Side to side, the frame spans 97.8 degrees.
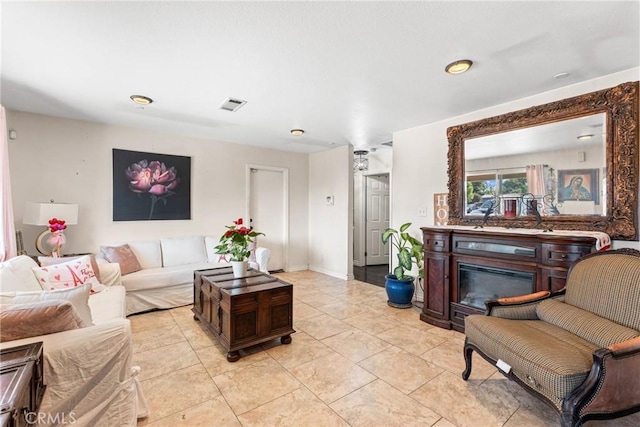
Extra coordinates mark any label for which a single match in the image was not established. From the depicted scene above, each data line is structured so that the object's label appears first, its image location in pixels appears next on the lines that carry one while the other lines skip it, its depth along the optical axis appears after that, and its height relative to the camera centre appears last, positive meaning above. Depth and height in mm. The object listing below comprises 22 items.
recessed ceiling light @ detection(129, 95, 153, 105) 2920 +1226
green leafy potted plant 3576 -831
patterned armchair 1393 -773
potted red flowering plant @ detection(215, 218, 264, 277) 2791 -328
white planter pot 2852 -552
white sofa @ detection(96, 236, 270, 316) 3373 -733
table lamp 3082 -7
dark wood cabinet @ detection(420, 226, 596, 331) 2309 -499
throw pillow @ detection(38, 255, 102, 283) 2713 -462
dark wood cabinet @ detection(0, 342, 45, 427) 816 -565
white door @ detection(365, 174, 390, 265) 6344 -55
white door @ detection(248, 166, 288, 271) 5277 +96
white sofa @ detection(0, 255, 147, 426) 1284 -797
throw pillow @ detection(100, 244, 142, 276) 3441 -540
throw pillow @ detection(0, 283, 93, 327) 1553 -471
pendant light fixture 6007 +1112
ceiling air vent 3025 +1236
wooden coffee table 2354 -866
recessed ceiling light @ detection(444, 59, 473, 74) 2173 +1176
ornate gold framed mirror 2289 +476
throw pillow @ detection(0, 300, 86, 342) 1282 -499
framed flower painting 3988 +423
